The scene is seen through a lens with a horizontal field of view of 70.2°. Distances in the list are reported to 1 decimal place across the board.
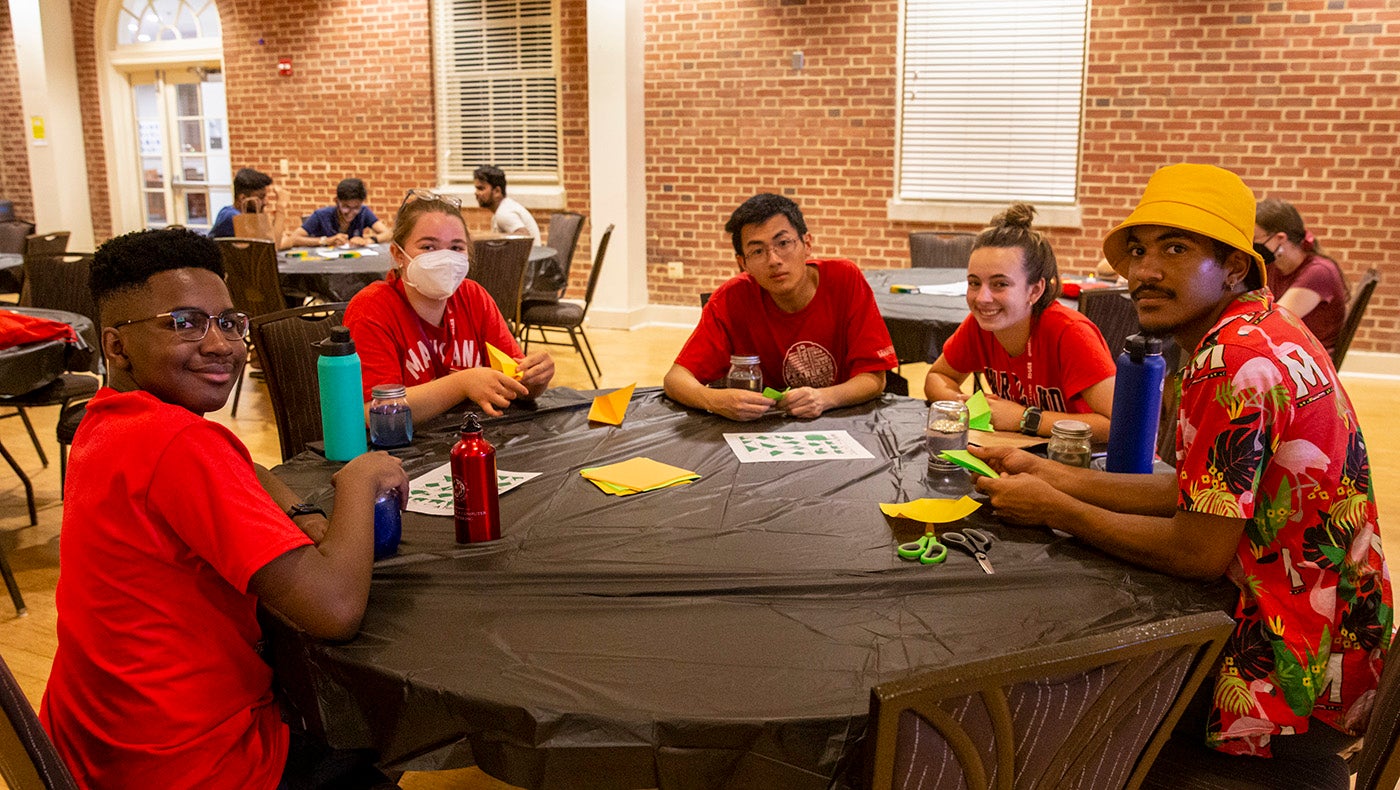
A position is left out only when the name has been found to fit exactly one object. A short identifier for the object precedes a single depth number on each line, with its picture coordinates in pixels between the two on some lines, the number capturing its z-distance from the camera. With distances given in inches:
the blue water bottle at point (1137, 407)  69.4
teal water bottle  74.4
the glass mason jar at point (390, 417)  81.0
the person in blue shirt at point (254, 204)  255.1
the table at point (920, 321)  154.3
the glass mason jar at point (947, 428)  79.1
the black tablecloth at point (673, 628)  43.3
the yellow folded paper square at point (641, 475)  73.6
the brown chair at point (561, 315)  220.4
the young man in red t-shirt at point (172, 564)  47.9
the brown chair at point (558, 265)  234.1
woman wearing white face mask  91.5
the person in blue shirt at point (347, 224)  272.8
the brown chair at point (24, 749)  39.9
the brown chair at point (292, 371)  94.5
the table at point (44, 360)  124.6
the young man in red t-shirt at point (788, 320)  103.0
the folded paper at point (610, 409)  92.0
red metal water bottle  60.4
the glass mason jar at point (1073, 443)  72.9
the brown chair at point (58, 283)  170.9
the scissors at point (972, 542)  60.7
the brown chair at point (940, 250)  225.8
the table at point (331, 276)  200.8
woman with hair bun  93.3
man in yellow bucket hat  54.2
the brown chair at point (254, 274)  192.7
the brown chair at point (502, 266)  198.7
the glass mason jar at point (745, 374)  96.0
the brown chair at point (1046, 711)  35.5
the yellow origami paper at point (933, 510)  65.9
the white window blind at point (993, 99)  261.6
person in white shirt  266.1
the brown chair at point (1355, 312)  151.1
